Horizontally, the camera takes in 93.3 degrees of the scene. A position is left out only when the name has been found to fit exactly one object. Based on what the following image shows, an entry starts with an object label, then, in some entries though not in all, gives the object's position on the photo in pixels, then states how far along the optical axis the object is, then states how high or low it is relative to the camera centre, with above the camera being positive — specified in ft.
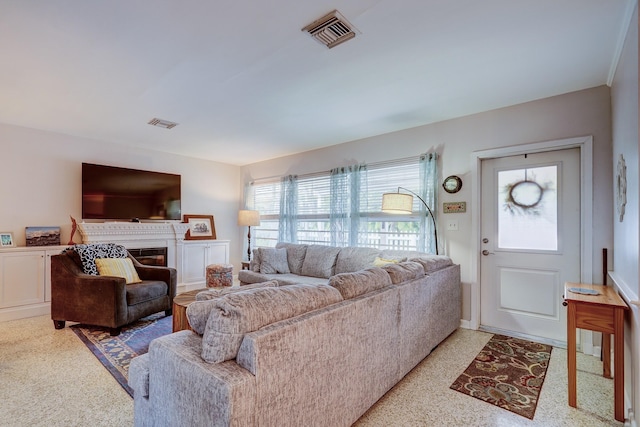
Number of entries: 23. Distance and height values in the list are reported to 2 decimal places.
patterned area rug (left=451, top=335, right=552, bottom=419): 6.78 -4.17
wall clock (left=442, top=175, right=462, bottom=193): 11.53 +1.18
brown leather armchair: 10.25 -2.93
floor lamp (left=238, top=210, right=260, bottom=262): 17.95 -0.21
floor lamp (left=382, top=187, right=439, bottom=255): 11.01 +0.42
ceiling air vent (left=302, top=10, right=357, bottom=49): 6.09 +3.94
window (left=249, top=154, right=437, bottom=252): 12.45 +0.38
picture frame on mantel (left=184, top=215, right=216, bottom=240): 18.17 -0.80
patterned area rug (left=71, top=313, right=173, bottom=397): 8.16 -4.13
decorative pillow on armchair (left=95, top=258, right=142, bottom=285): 11.53 -2.10
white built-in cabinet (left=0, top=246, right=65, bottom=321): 11.91 -2.72
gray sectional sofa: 3.83 -2.12
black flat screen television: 14.40 +1.07
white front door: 9.77 -0.87
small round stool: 12.30 -2.51
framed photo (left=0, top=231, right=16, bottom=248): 12.23 -1.04
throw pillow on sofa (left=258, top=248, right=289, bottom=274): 14.06 -2.20
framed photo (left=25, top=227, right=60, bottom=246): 12.83 -0.92
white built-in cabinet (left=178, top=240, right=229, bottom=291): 17.07 -2.65
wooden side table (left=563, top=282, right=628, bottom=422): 6.08 -2.29
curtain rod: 12.90 +2.29
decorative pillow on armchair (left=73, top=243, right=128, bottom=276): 11.34 -1.54
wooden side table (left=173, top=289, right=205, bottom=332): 8.36 -2.77
